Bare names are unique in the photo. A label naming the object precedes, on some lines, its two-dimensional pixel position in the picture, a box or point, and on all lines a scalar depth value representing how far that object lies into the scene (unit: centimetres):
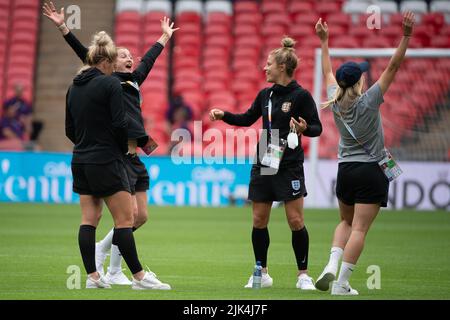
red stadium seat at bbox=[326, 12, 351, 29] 2884
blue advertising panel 2292
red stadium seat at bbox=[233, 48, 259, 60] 2894
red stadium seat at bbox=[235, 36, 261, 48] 2915
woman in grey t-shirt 914
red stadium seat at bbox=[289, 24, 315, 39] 2894
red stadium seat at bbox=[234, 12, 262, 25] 2980
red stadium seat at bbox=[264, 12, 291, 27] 2942
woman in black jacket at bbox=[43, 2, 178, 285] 970
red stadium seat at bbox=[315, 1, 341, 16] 2925
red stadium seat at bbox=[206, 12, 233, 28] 2978
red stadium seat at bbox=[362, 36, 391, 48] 2788
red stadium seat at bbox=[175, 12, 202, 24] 2964
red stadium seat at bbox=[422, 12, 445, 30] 2723
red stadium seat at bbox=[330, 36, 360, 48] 2806
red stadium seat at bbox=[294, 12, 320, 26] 2911
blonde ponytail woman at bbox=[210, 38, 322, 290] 994
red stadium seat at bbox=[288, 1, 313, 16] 2947
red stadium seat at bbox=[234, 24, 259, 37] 2952
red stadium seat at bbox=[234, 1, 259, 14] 3014
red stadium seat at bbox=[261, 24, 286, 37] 2916
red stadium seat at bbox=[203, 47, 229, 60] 2912
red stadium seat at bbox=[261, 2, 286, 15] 2980
